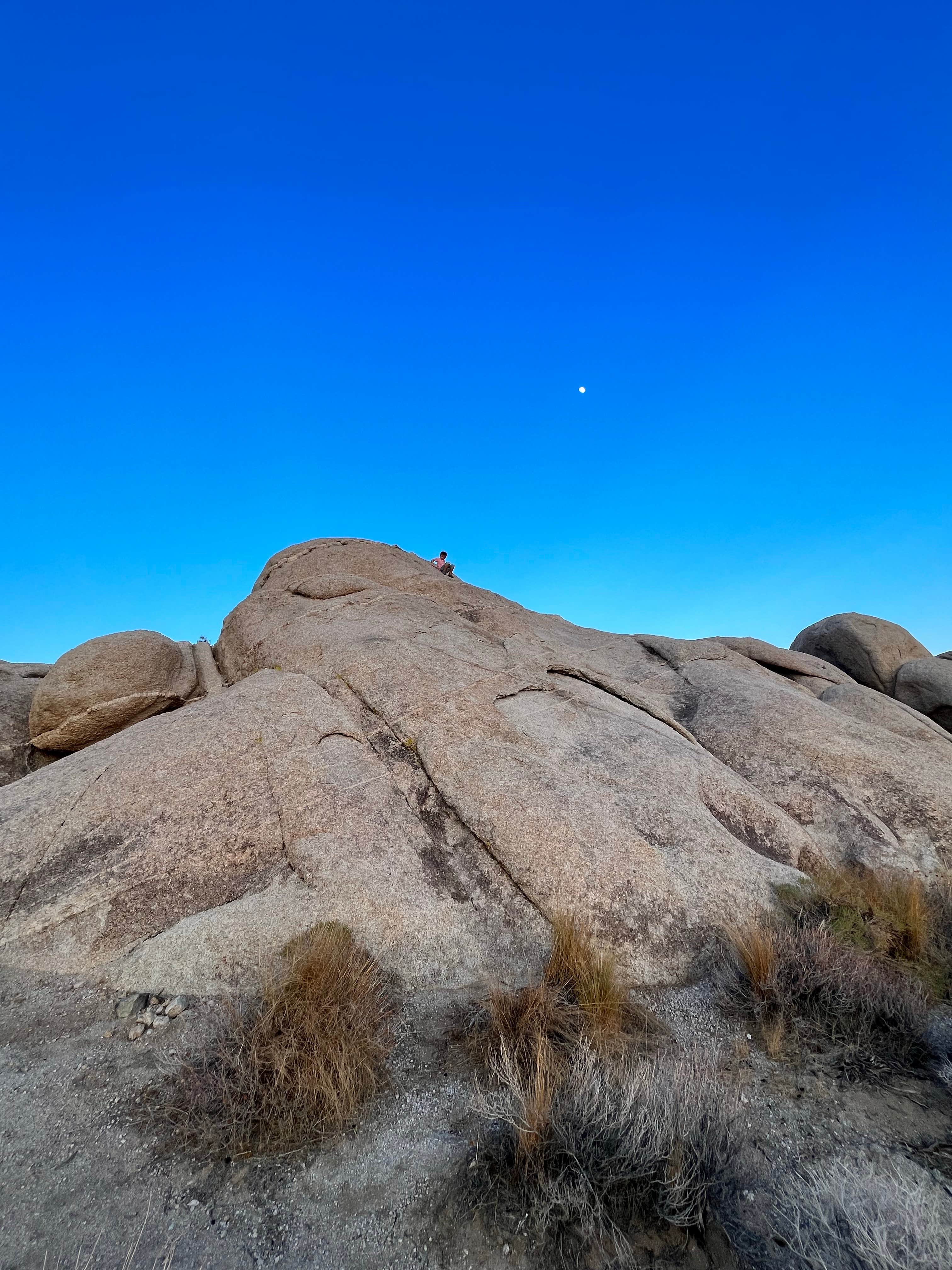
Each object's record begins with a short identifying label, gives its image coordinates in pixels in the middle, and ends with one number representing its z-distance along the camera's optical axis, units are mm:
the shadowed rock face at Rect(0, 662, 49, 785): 11133
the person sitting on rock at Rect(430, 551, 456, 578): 16688
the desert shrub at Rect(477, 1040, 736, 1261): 3322
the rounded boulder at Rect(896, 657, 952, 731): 18031
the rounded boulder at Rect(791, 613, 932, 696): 19797
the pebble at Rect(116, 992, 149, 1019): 5043
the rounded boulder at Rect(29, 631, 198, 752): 11039
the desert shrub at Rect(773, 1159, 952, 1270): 2689
